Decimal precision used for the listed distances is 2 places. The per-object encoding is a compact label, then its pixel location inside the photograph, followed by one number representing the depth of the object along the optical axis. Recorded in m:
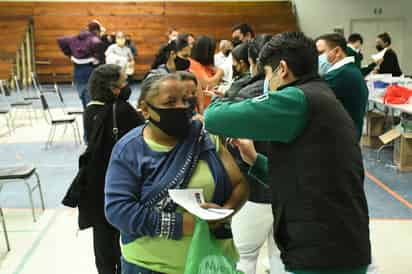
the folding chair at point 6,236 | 4.09
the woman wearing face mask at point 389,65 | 9.59
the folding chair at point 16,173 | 4.36
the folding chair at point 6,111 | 8.59
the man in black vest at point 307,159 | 1.55
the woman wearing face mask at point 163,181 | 1.75
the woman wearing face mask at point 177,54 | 4.76
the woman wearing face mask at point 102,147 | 2.81
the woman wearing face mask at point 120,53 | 10.24
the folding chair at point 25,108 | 8.84
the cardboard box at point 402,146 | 6.13
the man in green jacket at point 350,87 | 3.21
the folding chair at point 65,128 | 7.30
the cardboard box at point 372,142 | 7.43
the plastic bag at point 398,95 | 6.54
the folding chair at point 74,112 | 8.06
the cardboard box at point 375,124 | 7.48
